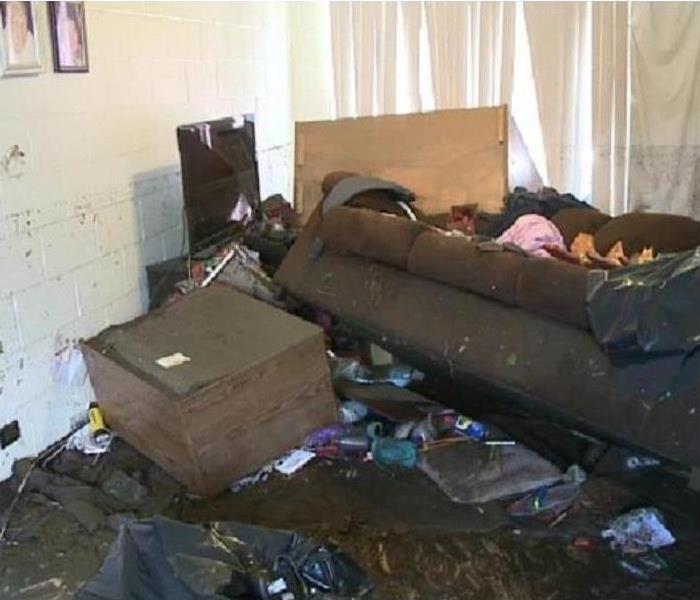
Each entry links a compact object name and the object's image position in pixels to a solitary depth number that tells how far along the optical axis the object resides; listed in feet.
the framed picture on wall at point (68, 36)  9.46
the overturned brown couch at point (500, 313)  7.38
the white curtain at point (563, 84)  15.02
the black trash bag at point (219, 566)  5.36
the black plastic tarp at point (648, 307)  6.98
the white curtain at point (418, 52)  15.69
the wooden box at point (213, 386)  8.30
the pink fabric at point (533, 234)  10.27
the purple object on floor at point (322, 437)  9.30
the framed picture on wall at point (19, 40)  8.54
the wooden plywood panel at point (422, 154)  13.46
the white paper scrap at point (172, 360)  8.73
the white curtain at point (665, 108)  14.26
